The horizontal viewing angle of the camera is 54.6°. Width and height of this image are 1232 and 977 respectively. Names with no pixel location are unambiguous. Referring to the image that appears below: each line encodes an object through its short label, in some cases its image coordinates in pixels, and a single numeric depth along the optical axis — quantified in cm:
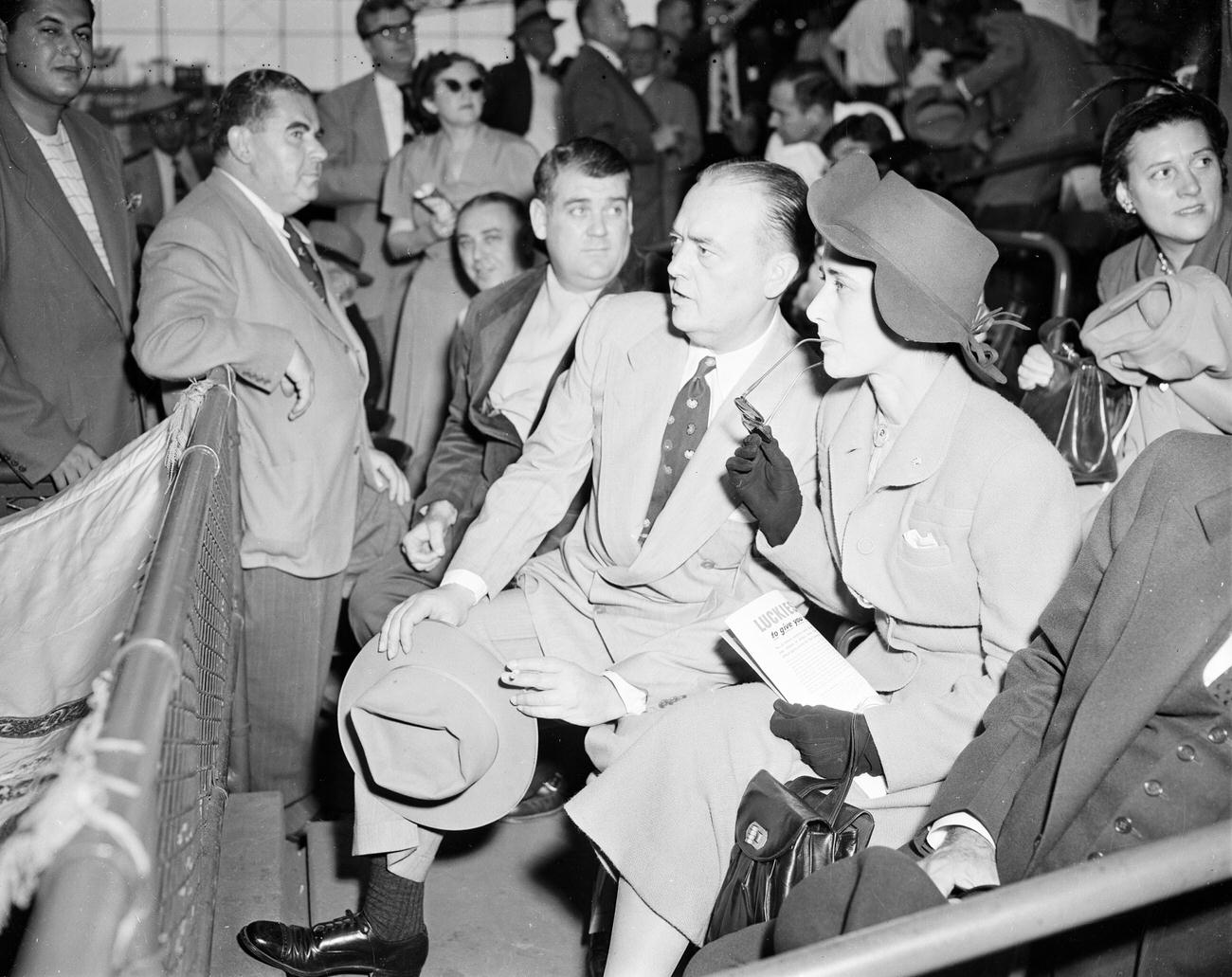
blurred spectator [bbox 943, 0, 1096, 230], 552
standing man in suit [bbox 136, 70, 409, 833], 349
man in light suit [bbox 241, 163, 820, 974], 276
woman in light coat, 231
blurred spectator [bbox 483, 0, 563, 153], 644
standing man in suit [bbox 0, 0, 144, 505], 376
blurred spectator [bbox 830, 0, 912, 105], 709
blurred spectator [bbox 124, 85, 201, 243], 676
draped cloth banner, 257
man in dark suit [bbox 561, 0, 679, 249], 636
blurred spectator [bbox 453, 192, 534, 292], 455
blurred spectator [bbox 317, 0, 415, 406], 586
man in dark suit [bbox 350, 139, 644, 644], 369
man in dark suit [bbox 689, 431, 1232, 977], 182
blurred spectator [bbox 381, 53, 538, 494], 510
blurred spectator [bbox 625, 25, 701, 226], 664
